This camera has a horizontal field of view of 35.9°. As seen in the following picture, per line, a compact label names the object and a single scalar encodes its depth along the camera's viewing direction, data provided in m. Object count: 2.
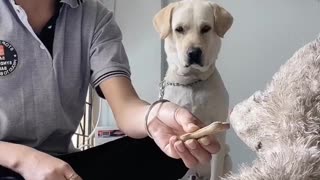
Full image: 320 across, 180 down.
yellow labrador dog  1.59
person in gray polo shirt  0.93
